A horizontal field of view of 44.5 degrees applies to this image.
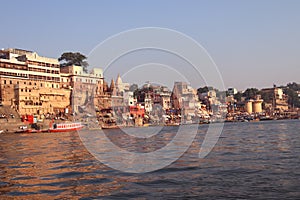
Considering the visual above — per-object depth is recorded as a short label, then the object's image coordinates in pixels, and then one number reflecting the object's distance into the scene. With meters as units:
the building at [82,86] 80.00
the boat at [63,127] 59.00
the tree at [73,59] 95.75
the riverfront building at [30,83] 67.79
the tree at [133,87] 97.43
